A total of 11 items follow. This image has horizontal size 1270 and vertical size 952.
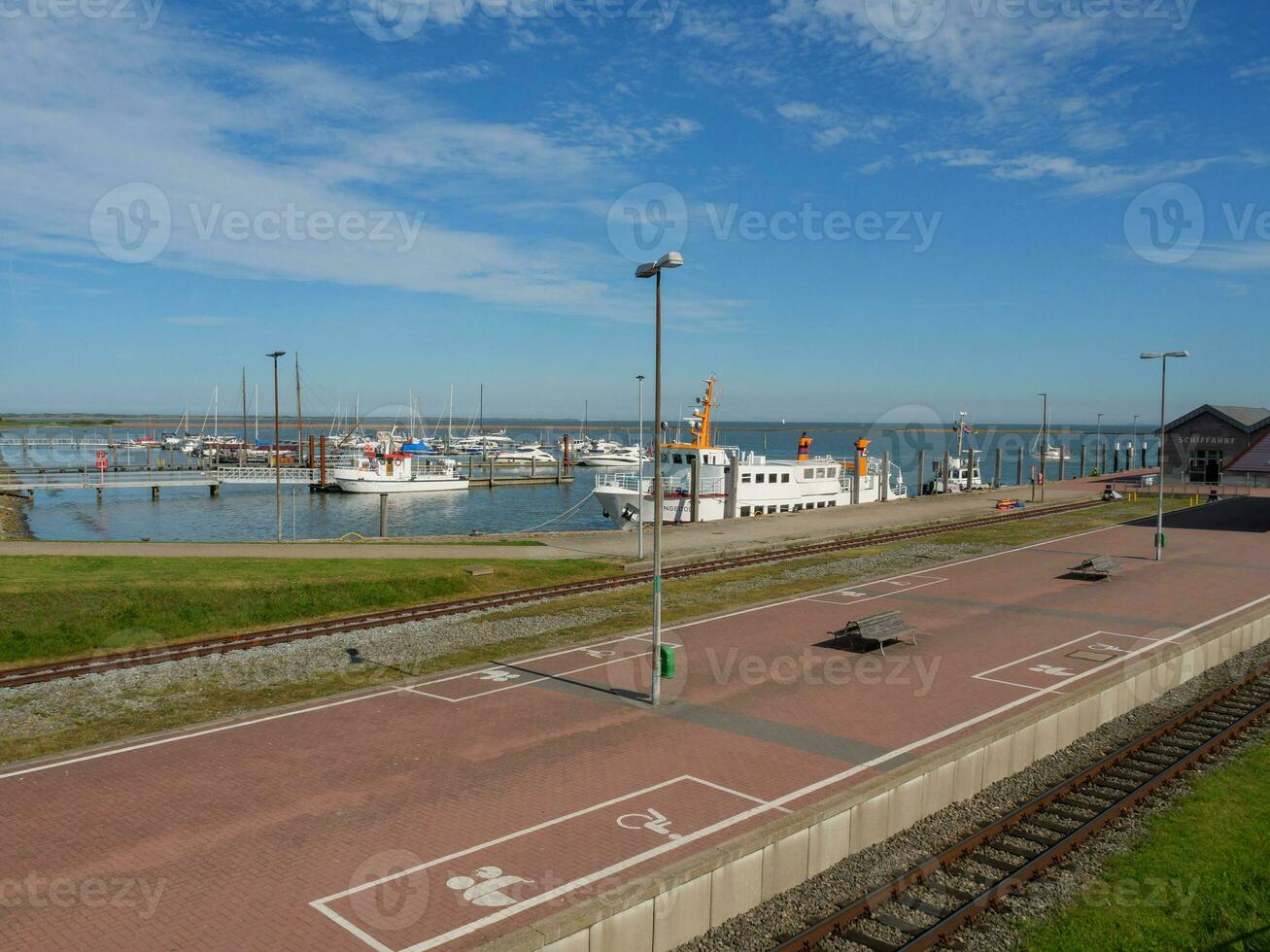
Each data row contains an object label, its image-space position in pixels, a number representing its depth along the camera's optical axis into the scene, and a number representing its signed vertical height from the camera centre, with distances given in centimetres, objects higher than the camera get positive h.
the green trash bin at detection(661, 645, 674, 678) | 1625 -433
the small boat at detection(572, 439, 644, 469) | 14038 -513
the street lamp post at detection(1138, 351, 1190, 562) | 3300 +235
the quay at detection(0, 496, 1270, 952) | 945 -515
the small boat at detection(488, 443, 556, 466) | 13462 -507
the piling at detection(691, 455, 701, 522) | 4988 -364
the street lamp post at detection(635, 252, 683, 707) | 1555 -77
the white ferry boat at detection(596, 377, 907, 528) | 5322 -386
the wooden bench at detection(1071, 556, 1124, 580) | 3022 -473
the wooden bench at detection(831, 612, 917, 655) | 2046 -474
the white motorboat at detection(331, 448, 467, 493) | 8812 -556
